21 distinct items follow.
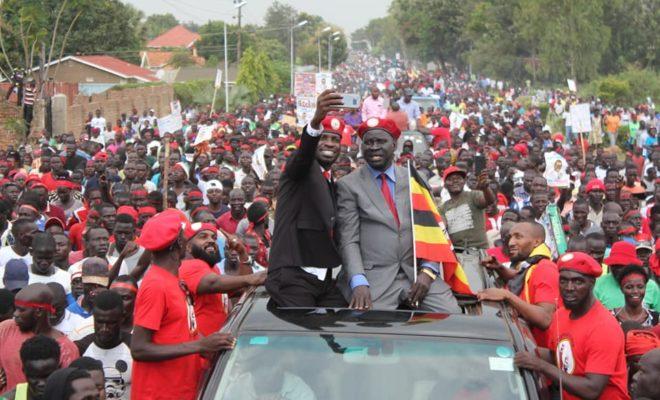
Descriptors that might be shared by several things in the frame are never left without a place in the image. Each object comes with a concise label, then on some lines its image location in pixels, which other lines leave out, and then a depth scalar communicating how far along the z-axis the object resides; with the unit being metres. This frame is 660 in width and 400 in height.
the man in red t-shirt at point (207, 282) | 5.85
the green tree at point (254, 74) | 58.28
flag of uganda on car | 5.47
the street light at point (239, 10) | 45.21
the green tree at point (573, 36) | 56.62
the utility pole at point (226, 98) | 44.72
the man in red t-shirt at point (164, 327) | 5.21
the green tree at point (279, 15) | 154.25
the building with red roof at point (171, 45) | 102.08
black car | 4.61
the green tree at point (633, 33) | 62.22
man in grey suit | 5.40
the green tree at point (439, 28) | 96.19
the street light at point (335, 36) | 112.23
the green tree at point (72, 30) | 35.31
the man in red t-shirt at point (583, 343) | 5.14
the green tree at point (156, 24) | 174.25
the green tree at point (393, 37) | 193.55
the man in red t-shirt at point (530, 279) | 5.57
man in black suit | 5.50
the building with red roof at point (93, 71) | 63.07
